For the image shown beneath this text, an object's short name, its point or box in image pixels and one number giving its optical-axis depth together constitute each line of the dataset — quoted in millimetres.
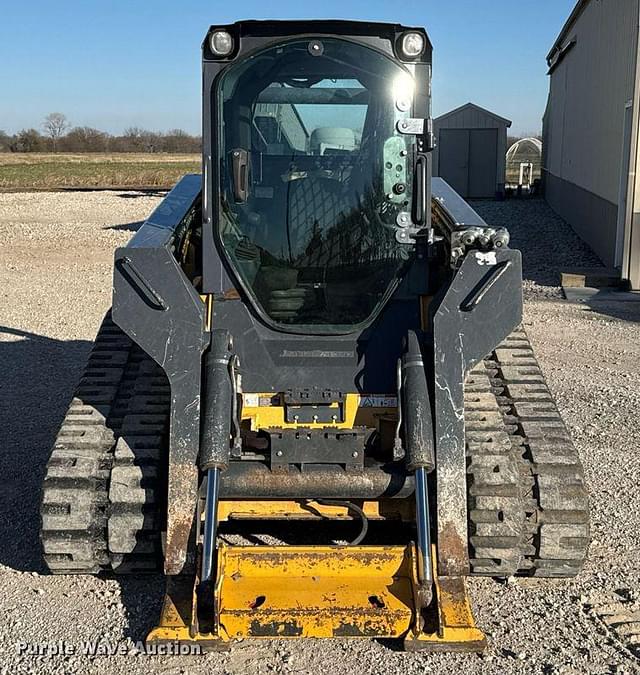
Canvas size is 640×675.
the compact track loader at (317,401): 4344
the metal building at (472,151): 31984
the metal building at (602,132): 14000
